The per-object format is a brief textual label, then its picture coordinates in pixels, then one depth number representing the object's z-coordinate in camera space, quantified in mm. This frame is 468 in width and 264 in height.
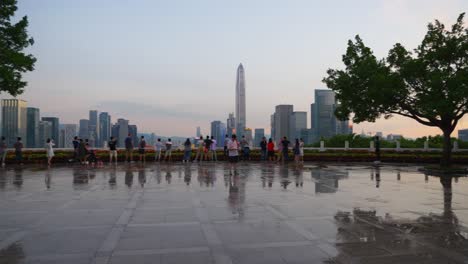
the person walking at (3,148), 21547
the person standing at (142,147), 23891
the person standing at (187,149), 24125
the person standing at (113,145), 22266
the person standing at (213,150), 24625
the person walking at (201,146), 24712
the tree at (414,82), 17109
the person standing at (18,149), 22047
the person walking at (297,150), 23070
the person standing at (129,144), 23438
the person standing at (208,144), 24612
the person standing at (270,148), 25744
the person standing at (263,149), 26375
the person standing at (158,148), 25038
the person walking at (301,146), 23078
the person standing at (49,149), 21328
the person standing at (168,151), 25359
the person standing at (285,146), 24094
